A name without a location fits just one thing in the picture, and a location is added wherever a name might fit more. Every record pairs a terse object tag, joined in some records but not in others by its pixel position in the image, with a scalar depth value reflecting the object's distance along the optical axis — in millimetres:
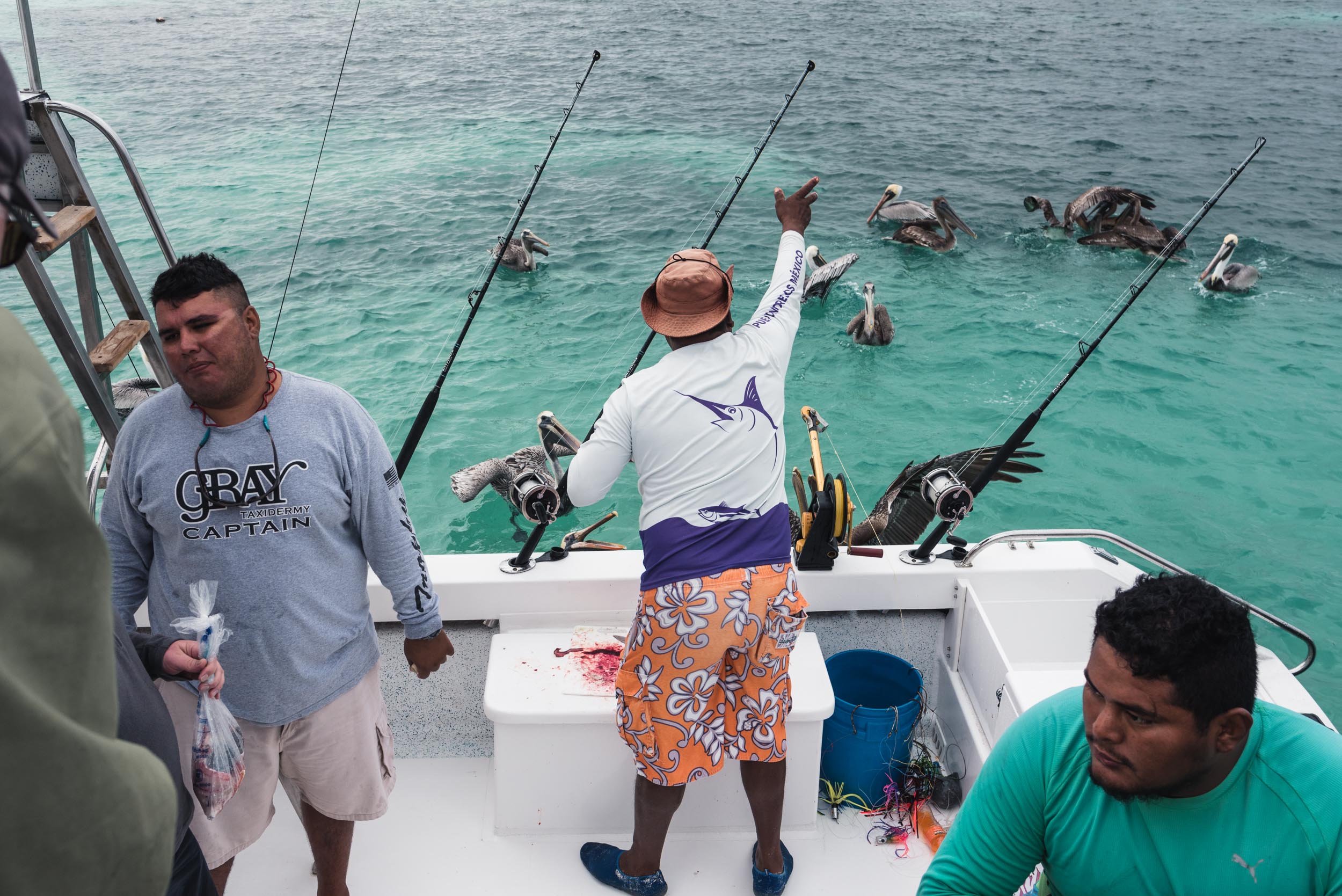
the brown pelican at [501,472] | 5375
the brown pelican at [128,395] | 4785
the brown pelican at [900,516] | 4484
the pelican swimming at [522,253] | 10344
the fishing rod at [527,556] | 2877
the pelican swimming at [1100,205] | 10867
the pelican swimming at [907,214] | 11055
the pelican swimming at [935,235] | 11070
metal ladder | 2193
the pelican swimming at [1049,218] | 11406
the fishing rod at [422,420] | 3062
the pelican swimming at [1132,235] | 10883
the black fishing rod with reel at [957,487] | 2896
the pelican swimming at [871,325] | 9047
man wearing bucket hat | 2172
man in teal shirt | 1283
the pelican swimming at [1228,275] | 10000
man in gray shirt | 1929
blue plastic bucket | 2752
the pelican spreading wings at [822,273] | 9180
